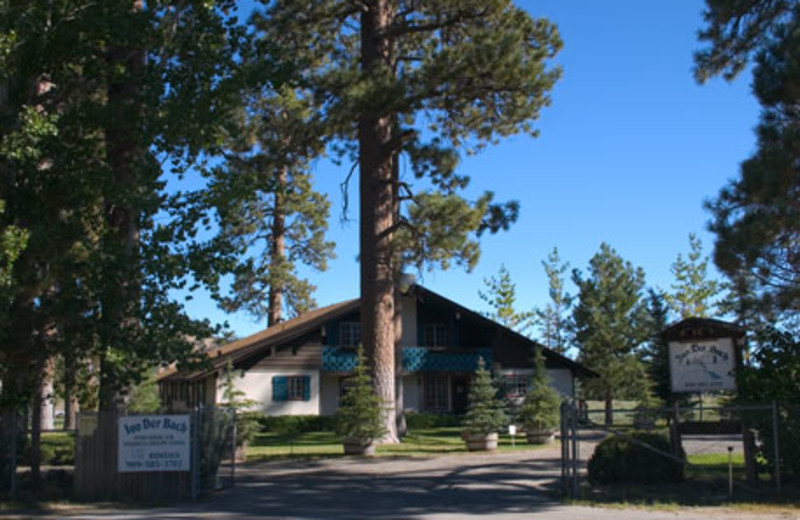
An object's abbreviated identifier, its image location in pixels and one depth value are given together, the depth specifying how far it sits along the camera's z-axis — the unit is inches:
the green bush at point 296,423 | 1401.3
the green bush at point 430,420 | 1440.7
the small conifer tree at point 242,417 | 908.0
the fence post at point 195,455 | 588.2
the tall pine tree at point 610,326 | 1803.6
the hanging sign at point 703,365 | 636.1
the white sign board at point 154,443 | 589.6
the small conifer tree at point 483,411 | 957.8
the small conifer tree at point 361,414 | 918.4
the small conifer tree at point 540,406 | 1080.2
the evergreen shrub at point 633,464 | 613.6
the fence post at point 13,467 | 607.9
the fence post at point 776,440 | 549.3
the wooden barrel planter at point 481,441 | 954.7
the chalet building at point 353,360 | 1441.9
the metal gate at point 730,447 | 562.3
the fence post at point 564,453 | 569.9
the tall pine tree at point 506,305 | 2623.0
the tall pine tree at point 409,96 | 912.3
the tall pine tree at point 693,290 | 2283.5
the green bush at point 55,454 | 846.9
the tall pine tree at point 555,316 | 2225.5
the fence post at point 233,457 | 676.7
